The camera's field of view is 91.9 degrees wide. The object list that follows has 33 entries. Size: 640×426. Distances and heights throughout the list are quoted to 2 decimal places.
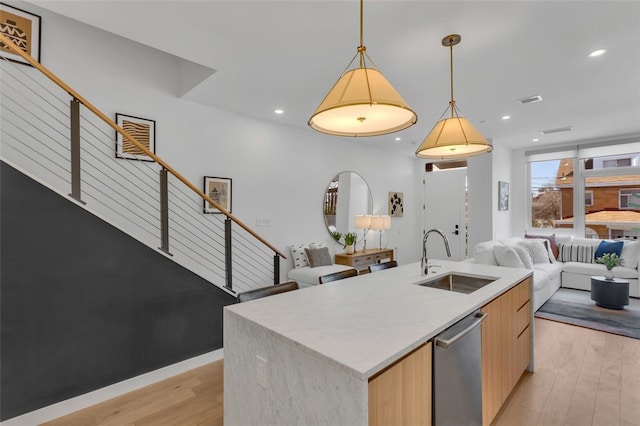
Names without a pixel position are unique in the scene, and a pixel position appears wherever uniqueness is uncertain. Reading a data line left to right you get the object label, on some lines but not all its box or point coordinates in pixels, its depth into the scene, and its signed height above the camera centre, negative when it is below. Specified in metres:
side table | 4.18 -1.08
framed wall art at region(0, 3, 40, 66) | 2.56 +1.55
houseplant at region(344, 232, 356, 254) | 5.35 -0.50
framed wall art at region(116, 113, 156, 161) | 3.18 +0.83
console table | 5.17 -0.78
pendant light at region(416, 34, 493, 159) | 2.21 +0.55
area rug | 3.62 -1.32
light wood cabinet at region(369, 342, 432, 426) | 1.07 -0.68
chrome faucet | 2.53 -0.44
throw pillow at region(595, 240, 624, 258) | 5.02 -0.56
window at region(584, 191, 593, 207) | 6.10 +0.31
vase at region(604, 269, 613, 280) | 4.36 -0.85
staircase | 2.01 -0.39
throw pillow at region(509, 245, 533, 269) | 4.47 -0.63
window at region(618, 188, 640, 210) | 5.62 +0.28
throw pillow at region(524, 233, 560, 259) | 5.83 -0.58
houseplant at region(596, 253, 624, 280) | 4.23 -0.67
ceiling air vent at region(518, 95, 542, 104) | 3.72 +1.40
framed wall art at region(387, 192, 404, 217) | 6.66 +0.21
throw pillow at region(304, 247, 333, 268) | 4.61 -0.66
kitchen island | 1.08 -0.51
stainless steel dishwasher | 1.39 -0.79
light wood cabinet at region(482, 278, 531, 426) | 1.86 -0.91
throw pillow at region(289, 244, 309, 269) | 4.61 -0.65
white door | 6.61 +0.09
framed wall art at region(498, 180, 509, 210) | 6.17 +0.37
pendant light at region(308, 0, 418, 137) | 1.46 +0.57
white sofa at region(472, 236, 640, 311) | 4.38 -0.83
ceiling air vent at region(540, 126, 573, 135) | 5.14 +1.42
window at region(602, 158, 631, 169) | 5.75 +0.96
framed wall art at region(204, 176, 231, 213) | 3.81 +0.28
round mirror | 5.35 +0.22
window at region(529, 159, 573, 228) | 6.39 +0.49
